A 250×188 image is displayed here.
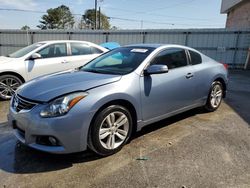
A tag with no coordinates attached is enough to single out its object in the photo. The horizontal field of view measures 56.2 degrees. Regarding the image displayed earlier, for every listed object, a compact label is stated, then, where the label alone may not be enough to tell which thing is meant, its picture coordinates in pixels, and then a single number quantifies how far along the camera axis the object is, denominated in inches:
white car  235.0
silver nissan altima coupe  108.7
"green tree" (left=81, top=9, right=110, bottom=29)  2412.6
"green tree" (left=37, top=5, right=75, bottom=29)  2354.8
